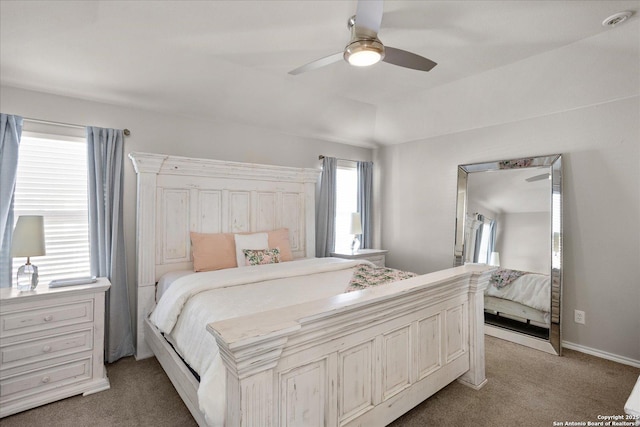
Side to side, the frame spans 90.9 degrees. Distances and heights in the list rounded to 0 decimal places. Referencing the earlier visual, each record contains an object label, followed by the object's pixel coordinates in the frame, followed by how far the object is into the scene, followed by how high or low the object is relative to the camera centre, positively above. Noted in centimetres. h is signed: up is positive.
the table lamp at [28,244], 221 -23
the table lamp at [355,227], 441 -21
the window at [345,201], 468 +17
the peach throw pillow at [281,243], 352 -35
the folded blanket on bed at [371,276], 245 -55
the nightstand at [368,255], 418 -58
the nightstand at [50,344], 209 -94
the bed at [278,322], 120 -57
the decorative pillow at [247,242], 319 -32
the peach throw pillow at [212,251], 304 -39
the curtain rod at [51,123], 258 +75
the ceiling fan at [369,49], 163 +98
